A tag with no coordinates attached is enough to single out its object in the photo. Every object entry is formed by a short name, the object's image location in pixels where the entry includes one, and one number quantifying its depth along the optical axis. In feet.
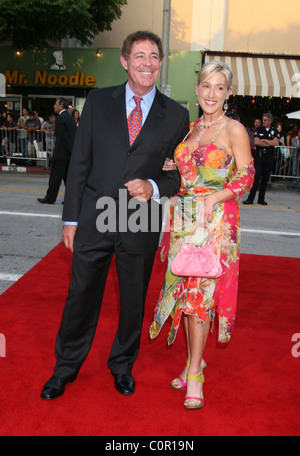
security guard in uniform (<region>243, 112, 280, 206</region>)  32.07
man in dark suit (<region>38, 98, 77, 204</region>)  25.93
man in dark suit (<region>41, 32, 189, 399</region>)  8.15
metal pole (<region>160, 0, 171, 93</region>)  41.09
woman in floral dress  8.64
